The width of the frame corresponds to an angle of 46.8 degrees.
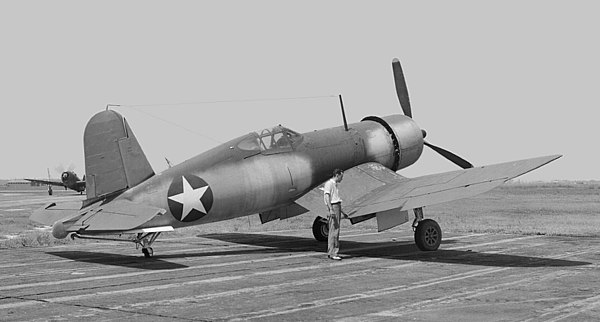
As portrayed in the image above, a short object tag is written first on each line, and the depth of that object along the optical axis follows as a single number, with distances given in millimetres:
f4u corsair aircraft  15164
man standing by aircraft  15992
